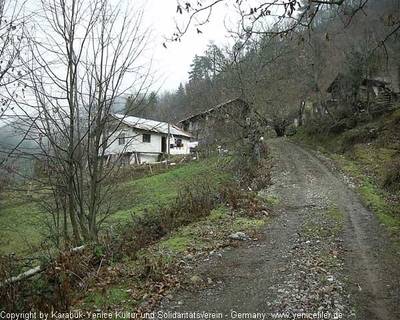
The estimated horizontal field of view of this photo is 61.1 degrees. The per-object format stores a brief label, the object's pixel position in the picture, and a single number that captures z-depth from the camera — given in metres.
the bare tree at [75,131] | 5.96
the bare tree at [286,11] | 3.56
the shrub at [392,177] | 12.61
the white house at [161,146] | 36.72
